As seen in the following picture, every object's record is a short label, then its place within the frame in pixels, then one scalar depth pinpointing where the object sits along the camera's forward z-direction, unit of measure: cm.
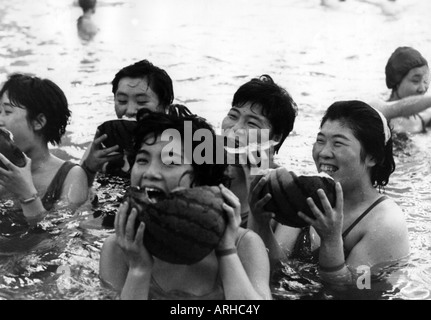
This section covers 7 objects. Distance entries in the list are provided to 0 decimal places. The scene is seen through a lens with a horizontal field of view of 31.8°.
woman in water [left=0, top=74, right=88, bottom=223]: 562
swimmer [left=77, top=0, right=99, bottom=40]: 1381
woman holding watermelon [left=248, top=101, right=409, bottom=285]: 466
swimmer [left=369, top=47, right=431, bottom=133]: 818
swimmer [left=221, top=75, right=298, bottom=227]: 529
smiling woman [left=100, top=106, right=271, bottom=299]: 364
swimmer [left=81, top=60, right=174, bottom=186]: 611
